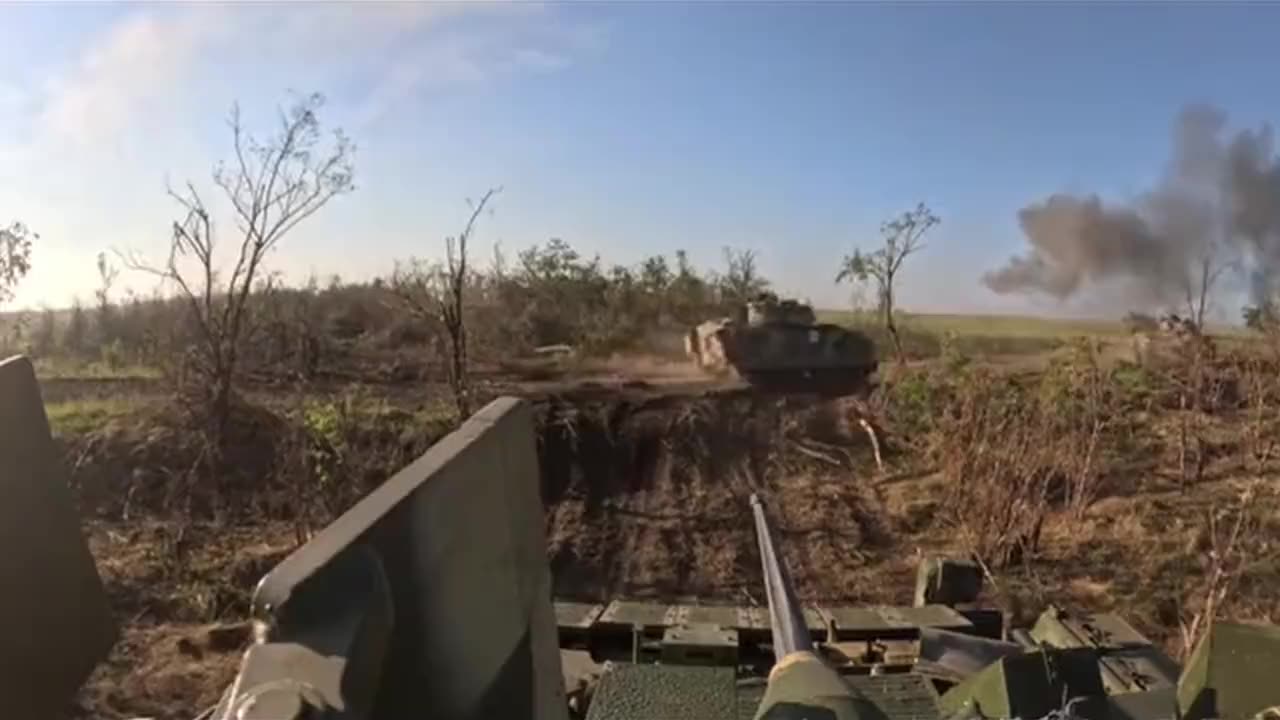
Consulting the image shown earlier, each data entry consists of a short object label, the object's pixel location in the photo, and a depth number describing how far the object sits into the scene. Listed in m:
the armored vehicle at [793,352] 25.06
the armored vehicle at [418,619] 1.47
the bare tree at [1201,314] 19.28
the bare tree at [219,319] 18.78
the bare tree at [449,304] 19.59
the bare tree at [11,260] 20.58
